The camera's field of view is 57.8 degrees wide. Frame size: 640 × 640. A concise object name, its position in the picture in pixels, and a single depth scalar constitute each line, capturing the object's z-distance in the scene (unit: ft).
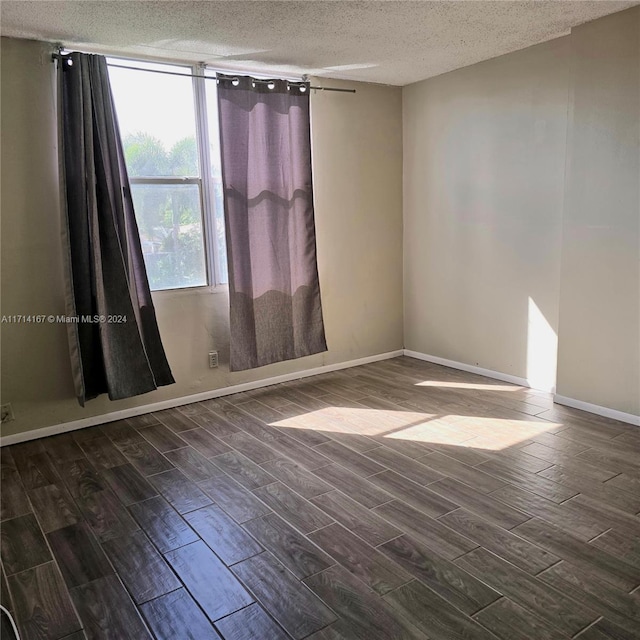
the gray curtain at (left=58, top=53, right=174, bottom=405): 11.32
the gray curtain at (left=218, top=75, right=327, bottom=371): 13.47
